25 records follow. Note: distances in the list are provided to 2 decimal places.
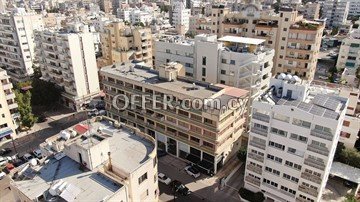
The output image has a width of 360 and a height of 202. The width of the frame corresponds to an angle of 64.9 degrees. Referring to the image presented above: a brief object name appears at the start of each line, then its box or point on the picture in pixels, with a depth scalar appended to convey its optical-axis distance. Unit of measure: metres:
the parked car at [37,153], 56.44
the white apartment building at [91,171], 29.64
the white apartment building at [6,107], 62.22
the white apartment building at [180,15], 173.48
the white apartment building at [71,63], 74.69
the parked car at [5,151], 59.38
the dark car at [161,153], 59.30
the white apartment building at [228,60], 59.31
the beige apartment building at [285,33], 73.31
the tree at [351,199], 39.59
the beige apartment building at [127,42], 88.81
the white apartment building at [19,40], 90.19
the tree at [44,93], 77.44
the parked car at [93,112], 75.06
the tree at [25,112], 65.31
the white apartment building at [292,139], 37.44
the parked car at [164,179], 51.00
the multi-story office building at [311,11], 179.38
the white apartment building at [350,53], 100.75
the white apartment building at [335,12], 182.93
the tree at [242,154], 54.69
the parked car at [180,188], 48.62
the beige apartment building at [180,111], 50.25
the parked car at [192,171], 52.66
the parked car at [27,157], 56.49
